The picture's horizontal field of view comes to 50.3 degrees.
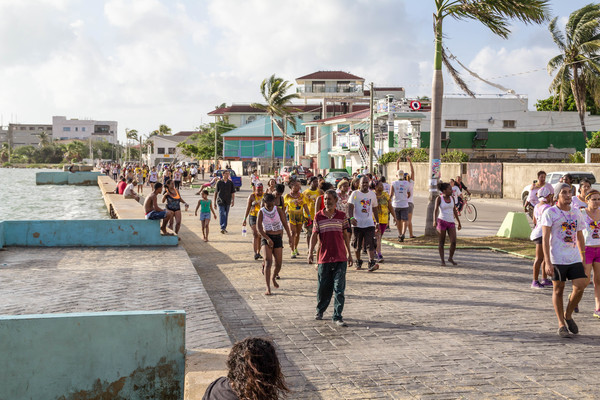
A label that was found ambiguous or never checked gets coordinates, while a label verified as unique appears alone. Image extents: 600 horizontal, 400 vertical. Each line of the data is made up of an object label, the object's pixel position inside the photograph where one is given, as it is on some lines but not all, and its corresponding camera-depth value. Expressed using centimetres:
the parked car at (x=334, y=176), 4238
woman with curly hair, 271
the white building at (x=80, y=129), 17725
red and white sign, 4766
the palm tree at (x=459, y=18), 1469
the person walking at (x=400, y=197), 1495
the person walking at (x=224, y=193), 1672
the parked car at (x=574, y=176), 2566
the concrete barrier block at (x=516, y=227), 1566
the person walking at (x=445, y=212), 1184
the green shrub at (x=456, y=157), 4125
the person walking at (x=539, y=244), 967
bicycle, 2142
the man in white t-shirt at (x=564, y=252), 728
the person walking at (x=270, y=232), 947
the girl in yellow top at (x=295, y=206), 1263
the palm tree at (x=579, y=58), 4219
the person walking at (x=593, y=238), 802
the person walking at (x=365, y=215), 1121
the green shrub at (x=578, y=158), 3459
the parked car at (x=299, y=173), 4923
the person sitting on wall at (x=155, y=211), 1423
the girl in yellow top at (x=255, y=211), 1257
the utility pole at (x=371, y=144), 2991
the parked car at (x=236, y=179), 3995
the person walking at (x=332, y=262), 779
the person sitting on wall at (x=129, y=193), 2575
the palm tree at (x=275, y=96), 6994
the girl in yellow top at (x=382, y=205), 1271
